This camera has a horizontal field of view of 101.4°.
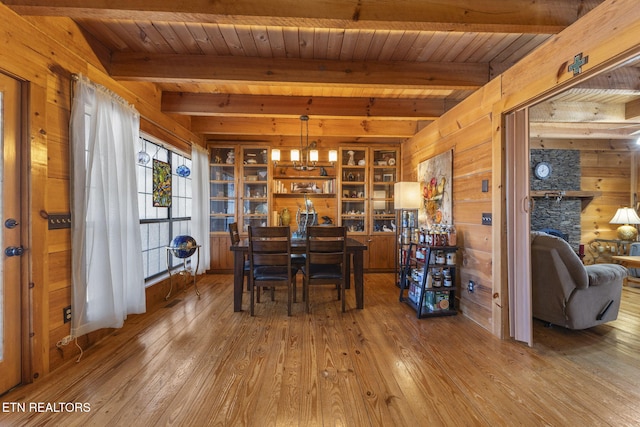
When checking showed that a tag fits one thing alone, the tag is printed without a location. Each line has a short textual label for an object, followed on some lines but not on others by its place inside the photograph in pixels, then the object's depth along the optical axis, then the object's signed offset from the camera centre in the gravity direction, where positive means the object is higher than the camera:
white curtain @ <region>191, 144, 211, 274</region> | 4.22 +0.20
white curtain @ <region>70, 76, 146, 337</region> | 2.02 +0.04
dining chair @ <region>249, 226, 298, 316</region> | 2.79 -0.47
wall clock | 5.27 +0.86
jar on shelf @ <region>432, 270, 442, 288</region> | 2.88 -0.74
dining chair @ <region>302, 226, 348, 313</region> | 2.80 -0.45
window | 3.35 +0.01
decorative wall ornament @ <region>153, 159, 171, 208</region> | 3.50 +0.43
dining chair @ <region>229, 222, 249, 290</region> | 3.11 -0.32
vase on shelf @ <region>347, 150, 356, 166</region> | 5.02 +1.04
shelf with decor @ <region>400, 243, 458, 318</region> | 2.82 -0.77
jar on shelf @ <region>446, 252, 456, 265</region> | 2.88 -0.49
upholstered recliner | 2.38 -0.69
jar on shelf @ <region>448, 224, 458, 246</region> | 2.90 -0.28
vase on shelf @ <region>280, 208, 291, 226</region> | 4.23 -0.05
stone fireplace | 5.23 +0.29
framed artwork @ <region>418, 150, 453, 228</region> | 3.20 +0.32
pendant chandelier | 3.57 +0.85
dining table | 2.92 -0.58
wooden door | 1.63 -0.15
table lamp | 4.81 -0.16
